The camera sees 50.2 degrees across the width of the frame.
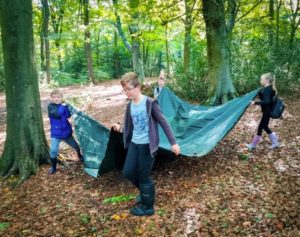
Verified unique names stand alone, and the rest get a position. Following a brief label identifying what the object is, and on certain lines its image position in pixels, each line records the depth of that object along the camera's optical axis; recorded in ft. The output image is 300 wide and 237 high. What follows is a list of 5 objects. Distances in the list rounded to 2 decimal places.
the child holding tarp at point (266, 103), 17.17
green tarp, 14.60
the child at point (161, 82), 21.90
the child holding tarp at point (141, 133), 10.97
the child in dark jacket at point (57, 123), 15.83
